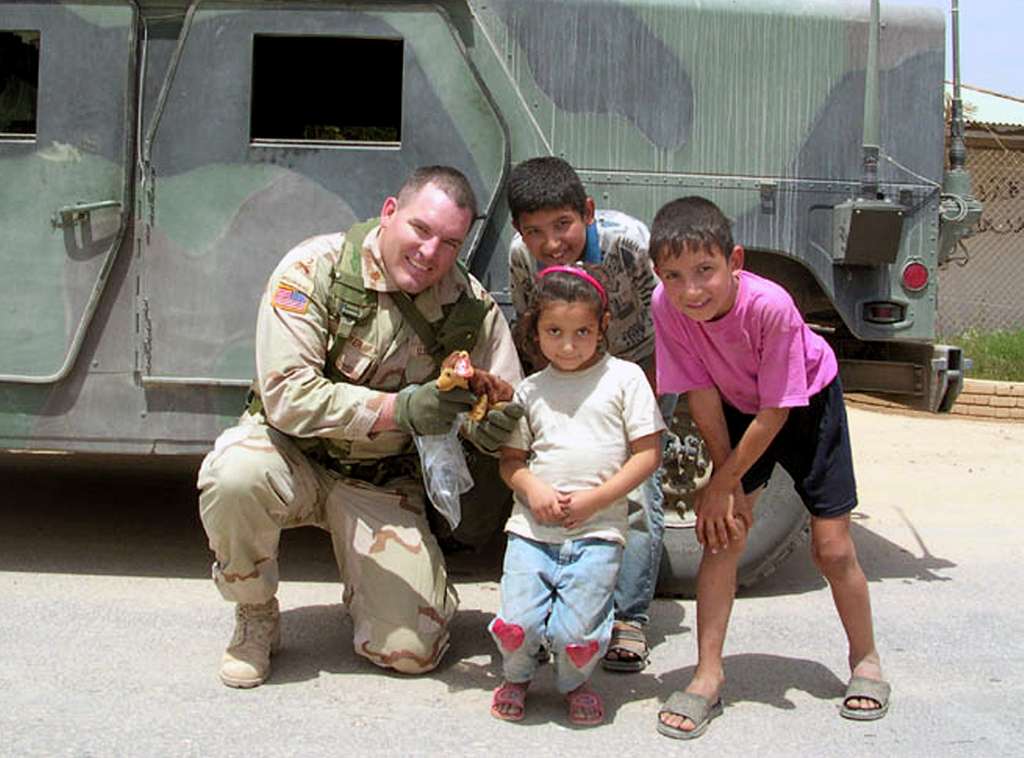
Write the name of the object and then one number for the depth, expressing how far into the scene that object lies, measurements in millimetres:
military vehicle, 4176
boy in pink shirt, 3090
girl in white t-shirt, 3160
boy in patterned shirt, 3482
